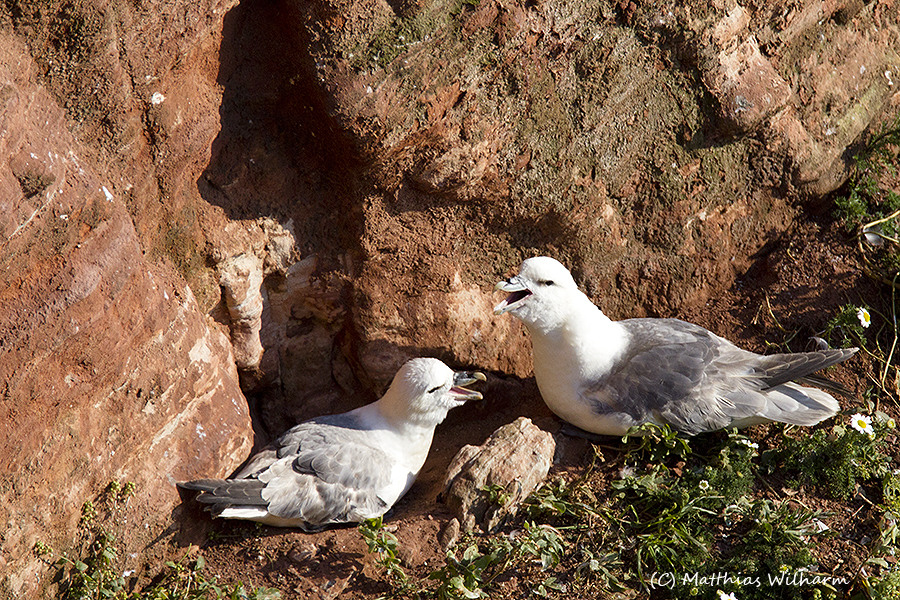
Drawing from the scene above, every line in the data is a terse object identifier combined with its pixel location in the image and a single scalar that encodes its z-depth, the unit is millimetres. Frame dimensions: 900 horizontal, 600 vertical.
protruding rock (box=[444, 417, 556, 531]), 7266
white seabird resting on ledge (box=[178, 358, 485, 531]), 7316
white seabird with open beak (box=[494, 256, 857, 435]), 7926
